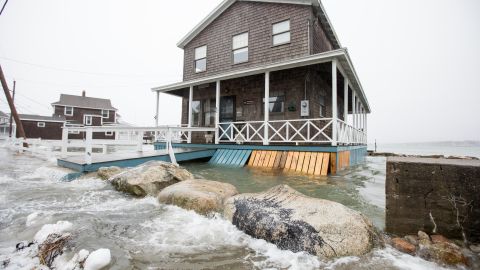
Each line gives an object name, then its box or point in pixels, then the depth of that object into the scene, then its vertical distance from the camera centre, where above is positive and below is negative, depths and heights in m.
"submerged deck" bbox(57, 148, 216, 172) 6.43 -0.68
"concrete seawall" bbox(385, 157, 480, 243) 2.39 -0.58
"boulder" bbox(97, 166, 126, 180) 5.70 -0.87
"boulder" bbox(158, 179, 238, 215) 3.52 -0.92
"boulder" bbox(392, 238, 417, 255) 2.33 -1.06
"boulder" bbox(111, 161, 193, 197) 4.61 -0.86
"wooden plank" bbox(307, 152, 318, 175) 7.53 -0.69
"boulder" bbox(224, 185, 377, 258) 2.32 -0.94
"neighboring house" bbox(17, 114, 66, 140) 31.45 +1.53
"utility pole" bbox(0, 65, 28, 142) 15.11 +2.11
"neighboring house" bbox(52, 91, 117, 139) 35.50 +4.28
